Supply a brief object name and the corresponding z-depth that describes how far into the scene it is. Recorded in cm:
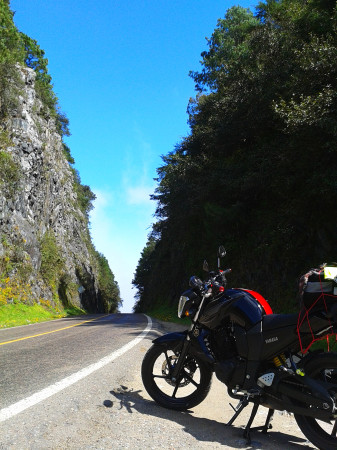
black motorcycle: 301
